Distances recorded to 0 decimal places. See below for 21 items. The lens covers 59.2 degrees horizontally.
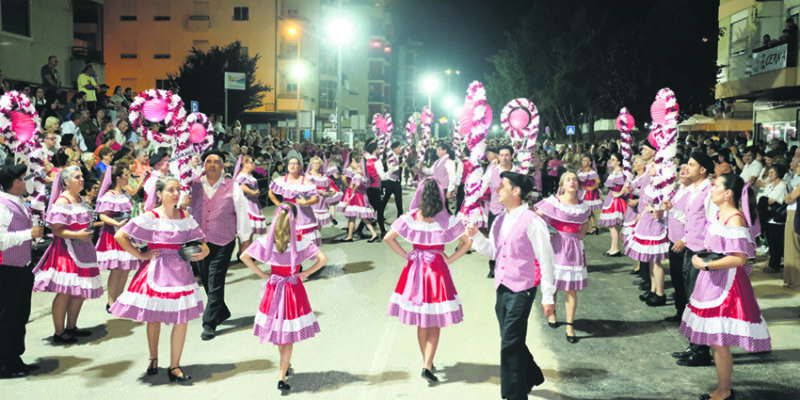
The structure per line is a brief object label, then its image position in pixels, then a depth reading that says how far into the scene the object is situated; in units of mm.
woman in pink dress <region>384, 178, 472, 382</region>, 6332
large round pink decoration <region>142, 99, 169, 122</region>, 10734
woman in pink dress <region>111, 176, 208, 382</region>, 6105
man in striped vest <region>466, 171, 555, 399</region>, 5445
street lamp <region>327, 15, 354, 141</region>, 27375
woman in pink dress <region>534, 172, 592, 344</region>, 7988
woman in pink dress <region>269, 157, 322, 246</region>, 11226
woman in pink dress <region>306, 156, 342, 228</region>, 12680
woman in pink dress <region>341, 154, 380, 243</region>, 15234
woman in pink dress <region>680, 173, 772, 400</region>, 5777
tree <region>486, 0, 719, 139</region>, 38781
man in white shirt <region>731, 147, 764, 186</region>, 15500
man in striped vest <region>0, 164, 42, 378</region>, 6309
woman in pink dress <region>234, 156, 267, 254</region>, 12125
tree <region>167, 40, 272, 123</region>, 41281
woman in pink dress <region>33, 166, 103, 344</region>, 7148
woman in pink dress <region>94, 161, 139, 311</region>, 8266
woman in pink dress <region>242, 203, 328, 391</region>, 6051
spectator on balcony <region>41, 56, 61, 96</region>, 18766
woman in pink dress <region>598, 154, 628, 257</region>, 13391
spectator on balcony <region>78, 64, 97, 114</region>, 20506
